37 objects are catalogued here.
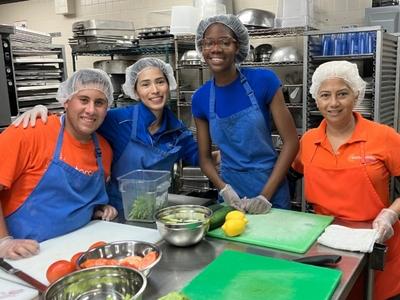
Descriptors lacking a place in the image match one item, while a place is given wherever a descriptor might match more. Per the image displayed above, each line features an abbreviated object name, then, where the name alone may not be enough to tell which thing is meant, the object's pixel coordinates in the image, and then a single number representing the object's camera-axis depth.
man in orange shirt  1.51
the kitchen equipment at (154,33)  3.92
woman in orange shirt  1.61
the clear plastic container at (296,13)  3.28
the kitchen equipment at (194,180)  3.89
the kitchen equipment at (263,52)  3.62
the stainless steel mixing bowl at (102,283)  1.01
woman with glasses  1.90
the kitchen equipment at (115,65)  4.20
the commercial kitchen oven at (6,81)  2.66
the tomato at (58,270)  1.09
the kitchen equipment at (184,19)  3.68
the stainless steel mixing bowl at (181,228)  1.33
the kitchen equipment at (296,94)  3.46
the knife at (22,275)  1.11
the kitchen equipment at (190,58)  3.83
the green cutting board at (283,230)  1.36
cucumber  1.50
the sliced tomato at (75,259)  1.15
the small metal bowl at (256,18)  3.45
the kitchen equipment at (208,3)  3.68
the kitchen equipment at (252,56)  3.60
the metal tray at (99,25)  4.07
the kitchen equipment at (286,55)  3.40
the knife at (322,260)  1.21
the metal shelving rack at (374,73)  3.03
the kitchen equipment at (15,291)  1.05
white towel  1.31
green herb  1.66
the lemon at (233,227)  1.41
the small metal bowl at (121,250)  1.22
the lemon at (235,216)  1.44
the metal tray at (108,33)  4.10
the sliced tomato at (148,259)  1.12
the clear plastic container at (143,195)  1.64
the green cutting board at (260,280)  1.05
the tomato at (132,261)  1.11
